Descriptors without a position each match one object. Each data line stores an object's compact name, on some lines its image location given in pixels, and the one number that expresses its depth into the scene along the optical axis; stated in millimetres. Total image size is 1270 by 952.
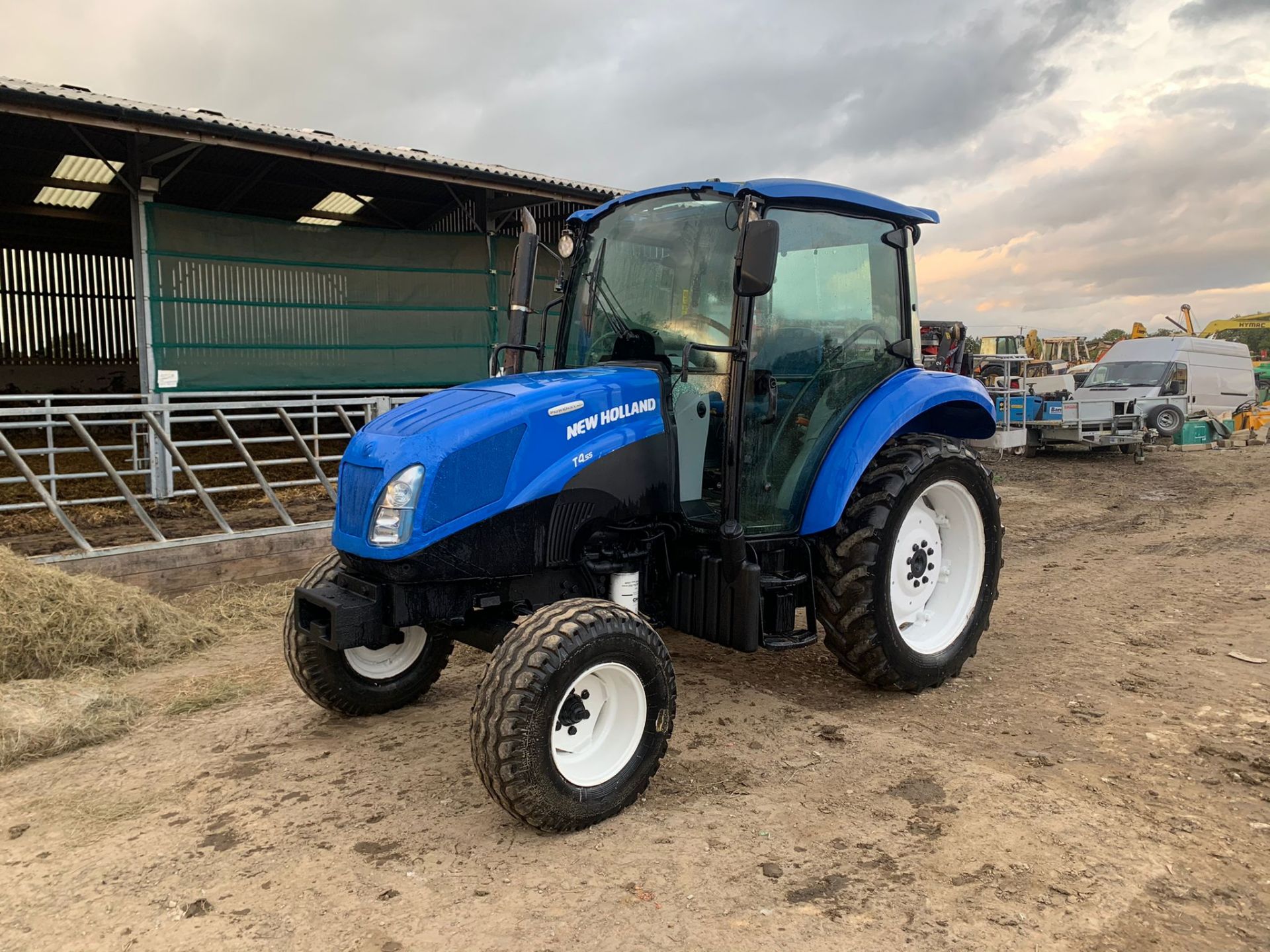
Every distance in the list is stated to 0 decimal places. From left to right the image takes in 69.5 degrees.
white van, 15336
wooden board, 5672
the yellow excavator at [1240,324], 22969
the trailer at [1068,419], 13891
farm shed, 8828
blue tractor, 3047
